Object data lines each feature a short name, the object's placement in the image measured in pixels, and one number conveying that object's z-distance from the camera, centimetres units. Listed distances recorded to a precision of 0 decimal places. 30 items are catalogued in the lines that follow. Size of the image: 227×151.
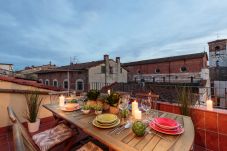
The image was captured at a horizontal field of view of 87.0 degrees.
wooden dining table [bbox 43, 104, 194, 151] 90
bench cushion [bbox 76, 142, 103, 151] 140
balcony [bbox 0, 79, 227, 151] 183
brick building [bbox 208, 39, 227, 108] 1573
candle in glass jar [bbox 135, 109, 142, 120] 139
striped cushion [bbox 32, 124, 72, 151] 155
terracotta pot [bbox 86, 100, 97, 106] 181
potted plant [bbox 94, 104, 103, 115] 162
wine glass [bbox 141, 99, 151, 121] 162
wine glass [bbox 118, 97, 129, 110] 166
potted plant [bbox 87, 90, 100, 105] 183
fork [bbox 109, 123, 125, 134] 116
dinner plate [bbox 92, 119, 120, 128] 124
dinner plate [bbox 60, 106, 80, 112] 177
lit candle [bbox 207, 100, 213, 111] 192
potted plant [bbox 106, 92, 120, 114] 163
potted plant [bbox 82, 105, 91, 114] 166
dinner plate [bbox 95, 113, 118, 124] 127
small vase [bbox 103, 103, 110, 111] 178
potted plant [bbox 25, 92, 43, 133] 253
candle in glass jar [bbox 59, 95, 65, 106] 201
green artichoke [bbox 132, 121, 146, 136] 106
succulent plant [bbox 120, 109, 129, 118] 149
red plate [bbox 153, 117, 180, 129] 116
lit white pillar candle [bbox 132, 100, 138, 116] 154
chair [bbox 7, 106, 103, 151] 154
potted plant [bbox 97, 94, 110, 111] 176
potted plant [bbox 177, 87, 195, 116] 207
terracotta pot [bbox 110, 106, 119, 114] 164
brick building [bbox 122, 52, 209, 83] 1593
